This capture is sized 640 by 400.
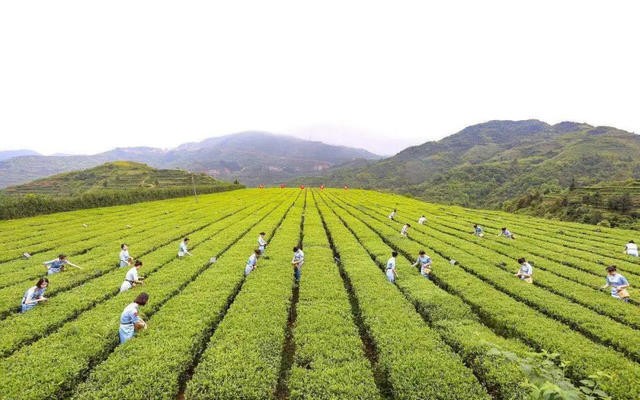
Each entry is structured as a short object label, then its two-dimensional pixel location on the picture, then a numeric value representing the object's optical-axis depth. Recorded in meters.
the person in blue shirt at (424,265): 17.81
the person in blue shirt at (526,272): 17.19
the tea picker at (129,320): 10.86
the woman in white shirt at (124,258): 19.23
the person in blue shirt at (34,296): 13.20
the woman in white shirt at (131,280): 14.98
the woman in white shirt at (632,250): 23.80
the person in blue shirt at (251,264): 17.81
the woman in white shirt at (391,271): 16.91
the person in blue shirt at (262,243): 21.75
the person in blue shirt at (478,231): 29.94
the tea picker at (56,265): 18.05
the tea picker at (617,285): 14.84
